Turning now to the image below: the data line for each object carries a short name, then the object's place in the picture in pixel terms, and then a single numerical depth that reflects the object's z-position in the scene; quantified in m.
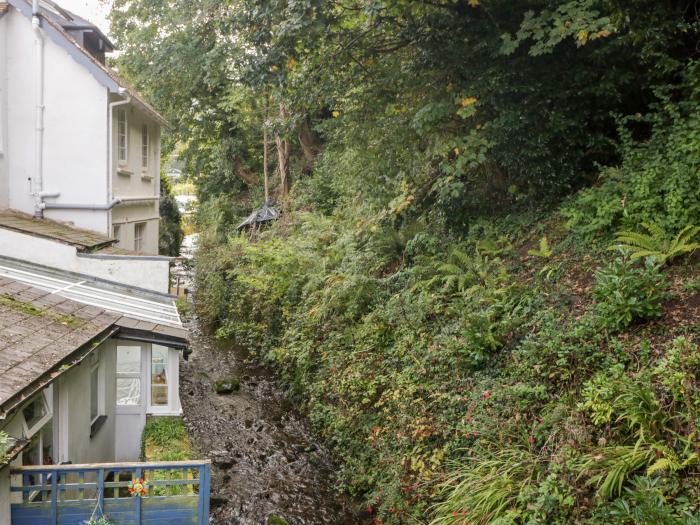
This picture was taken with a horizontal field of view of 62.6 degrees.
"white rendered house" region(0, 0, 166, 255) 14.85
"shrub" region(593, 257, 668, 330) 7.54
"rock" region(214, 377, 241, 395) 15.95
